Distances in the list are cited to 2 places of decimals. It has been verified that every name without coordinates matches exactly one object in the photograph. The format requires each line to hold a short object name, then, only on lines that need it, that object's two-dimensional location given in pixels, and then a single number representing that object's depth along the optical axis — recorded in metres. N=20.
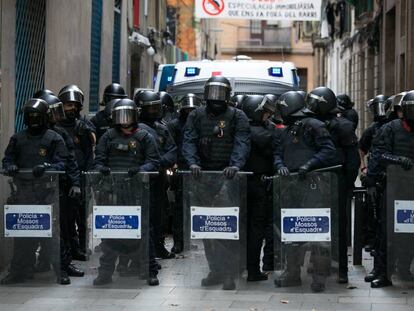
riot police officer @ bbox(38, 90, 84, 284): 18.07
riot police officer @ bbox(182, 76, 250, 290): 17.37
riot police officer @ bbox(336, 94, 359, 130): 24.12
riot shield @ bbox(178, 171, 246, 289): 17.08
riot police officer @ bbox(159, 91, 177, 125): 23.35
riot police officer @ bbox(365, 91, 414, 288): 17.15
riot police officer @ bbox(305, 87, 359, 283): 17.69
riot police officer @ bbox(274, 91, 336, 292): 17.07
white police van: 26.13
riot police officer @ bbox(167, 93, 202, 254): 21.16
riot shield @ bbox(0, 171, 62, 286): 17.52
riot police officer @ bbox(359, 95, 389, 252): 21.96
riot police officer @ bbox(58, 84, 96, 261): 20.30
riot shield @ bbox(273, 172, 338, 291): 17.01
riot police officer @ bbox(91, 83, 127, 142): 22.08
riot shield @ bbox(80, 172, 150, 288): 17.28
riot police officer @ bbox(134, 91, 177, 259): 20.01
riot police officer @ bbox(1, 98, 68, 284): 17.62
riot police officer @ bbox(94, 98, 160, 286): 17.54
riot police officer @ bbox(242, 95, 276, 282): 17.85
